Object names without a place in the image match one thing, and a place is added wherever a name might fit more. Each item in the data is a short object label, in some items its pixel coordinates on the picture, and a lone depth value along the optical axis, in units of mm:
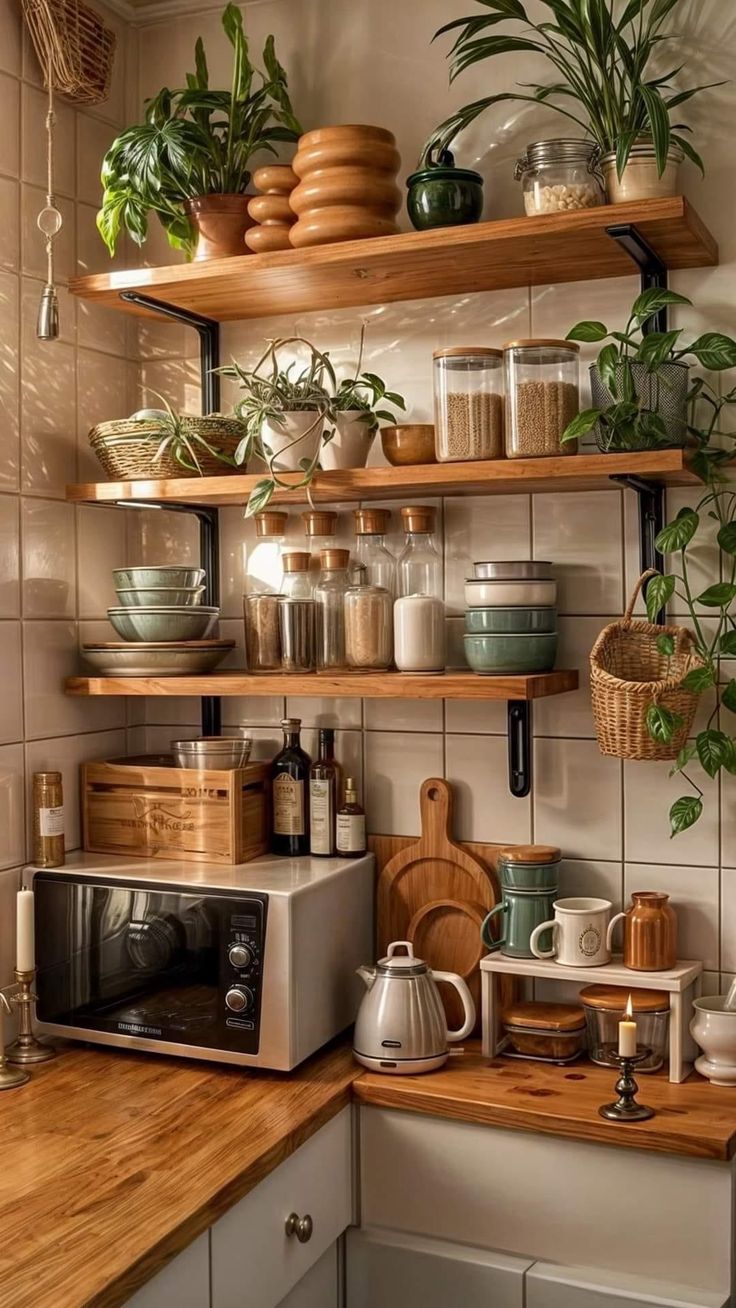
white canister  2049
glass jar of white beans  1896
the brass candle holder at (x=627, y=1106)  1788
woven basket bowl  2148
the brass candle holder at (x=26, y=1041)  2031
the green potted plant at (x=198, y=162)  2148
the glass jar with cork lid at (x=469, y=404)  1960
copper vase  1952
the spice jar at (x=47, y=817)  2150
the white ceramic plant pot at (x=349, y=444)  2115
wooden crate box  2162
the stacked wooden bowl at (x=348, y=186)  2021
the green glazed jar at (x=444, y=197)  1982
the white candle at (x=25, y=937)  2023
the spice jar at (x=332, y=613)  2154
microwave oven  1945
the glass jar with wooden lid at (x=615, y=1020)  1963
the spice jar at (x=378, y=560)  2207
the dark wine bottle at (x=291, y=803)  2227
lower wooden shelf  1919
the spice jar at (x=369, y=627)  2104
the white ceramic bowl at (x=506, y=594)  1980
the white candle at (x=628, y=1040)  1800
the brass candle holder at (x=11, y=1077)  1911
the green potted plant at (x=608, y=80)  1840
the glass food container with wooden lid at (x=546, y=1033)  2014
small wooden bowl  2053
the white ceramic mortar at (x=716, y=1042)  1896
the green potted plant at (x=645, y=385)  1839
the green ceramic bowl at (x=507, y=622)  1970
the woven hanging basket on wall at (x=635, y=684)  1866
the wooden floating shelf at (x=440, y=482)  1829
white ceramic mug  1986
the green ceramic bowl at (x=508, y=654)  1968
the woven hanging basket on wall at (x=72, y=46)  2127
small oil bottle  2201
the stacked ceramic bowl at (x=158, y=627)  2184
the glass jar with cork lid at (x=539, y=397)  1913
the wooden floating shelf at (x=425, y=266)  1853
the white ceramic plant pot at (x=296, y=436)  2068
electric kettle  1963
